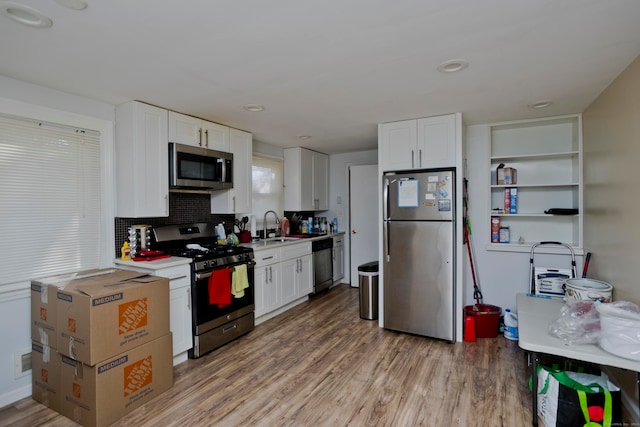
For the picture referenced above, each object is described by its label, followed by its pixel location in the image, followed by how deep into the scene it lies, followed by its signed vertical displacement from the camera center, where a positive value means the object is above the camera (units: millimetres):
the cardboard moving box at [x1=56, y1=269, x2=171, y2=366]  2035 -678
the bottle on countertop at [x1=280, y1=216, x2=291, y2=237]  4844 -253
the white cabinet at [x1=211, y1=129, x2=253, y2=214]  3807 +327
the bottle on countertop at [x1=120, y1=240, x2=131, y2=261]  2865 -356
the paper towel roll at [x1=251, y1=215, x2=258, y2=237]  4504 -231
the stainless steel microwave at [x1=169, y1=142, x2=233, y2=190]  3119 +435
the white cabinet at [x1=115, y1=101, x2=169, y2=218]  2848 +460
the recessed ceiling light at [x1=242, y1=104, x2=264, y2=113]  2957 +939
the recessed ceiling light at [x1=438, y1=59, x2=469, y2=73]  2095 +931
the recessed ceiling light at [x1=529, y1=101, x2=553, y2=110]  2936 +937
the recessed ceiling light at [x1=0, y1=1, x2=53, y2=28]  1486 +932
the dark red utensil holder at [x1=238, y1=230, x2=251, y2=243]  4133 -327
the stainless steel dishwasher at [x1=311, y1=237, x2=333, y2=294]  4801 -823
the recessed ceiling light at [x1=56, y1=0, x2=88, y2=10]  1454 +927
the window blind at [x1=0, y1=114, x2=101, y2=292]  2346 +99
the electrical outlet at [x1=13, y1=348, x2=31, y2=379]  2373 -1095
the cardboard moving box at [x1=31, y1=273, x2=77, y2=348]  2252 -684
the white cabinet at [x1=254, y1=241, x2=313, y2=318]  3732 -822
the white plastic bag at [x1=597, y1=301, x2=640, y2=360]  1694 -652
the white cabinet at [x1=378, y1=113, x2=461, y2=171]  3236 +679
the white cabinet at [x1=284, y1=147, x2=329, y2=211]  4988 +470
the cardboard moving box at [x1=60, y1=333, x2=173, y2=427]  2039 -1134
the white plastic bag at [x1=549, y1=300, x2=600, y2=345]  1897 -695
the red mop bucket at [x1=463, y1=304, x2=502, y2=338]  3385 -1173
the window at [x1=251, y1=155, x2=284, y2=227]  4664 +355
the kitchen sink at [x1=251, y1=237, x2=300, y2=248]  3881 -406
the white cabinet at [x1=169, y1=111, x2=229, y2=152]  3139 +797
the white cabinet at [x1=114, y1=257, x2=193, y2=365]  2682 -715
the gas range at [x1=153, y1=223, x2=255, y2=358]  2928 -696
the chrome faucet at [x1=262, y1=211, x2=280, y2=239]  4668 -229
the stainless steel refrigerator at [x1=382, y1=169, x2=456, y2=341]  3260 -441
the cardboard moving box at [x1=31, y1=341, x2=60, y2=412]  2244 -1147
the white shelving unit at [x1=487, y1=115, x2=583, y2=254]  3533 +341
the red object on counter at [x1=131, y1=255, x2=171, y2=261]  2832 -404
